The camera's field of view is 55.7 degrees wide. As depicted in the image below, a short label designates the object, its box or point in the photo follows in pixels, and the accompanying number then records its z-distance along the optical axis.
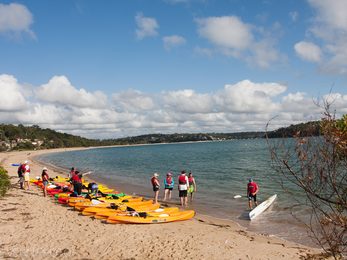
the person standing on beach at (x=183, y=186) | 16.62
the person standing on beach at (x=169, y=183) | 17.81
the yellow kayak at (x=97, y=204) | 14.67
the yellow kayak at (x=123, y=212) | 13.08
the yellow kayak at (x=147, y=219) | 12.48
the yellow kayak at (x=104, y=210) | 13.23
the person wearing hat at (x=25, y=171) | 19.89
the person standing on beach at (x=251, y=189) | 16.19
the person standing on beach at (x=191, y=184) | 18.28
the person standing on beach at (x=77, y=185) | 17.12
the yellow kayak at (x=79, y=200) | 15.54
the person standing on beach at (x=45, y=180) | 17.82
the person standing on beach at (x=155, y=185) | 17.00
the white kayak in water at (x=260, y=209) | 14.90
